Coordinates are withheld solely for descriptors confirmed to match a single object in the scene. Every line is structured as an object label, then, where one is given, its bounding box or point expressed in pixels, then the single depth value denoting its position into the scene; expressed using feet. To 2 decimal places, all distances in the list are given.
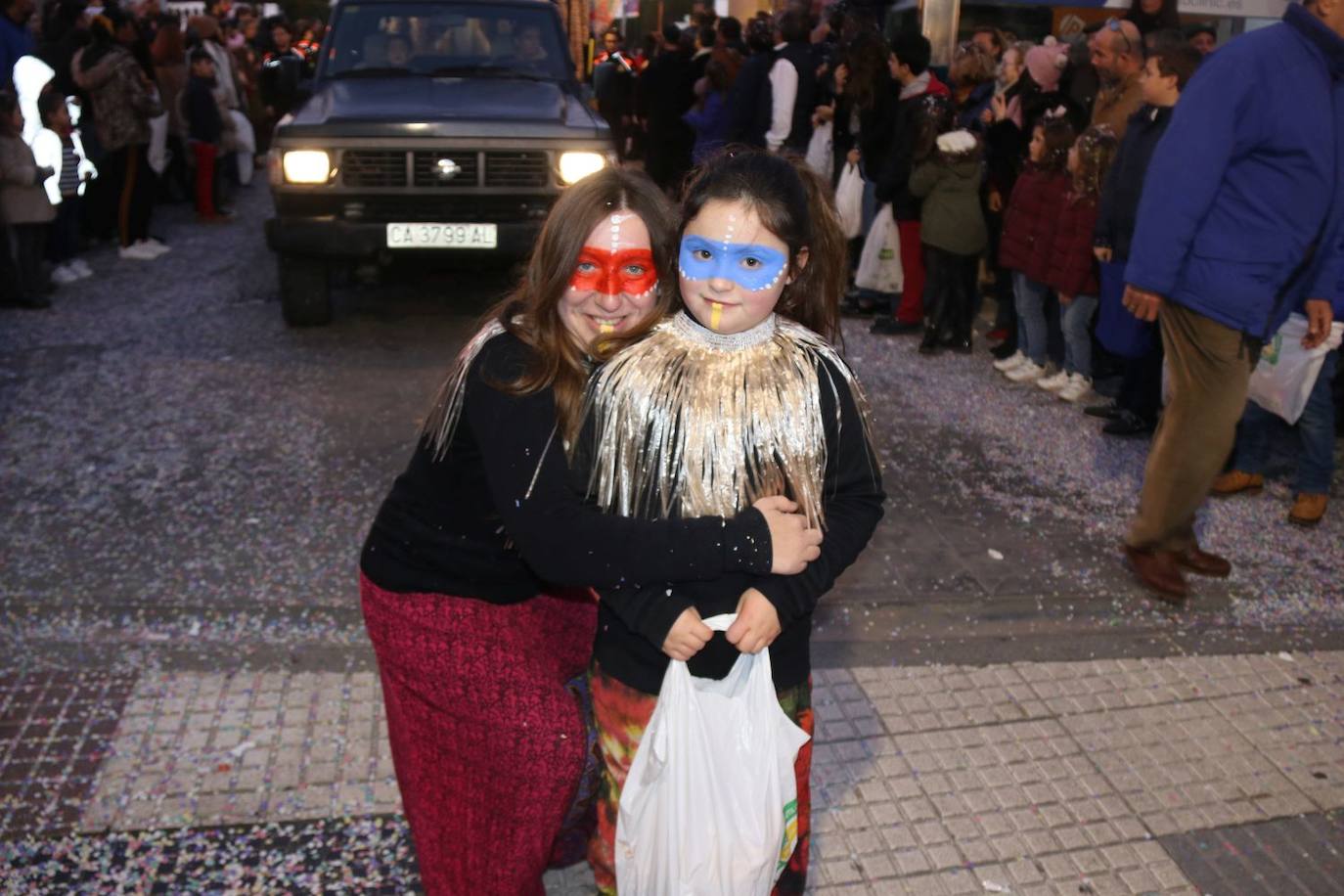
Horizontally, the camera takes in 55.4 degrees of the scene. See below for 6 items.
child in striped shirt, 28.66
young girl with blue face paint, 7.23
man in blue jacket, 13.80
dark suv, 24.64
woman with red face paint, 7.26
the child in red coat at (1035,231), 22.70
